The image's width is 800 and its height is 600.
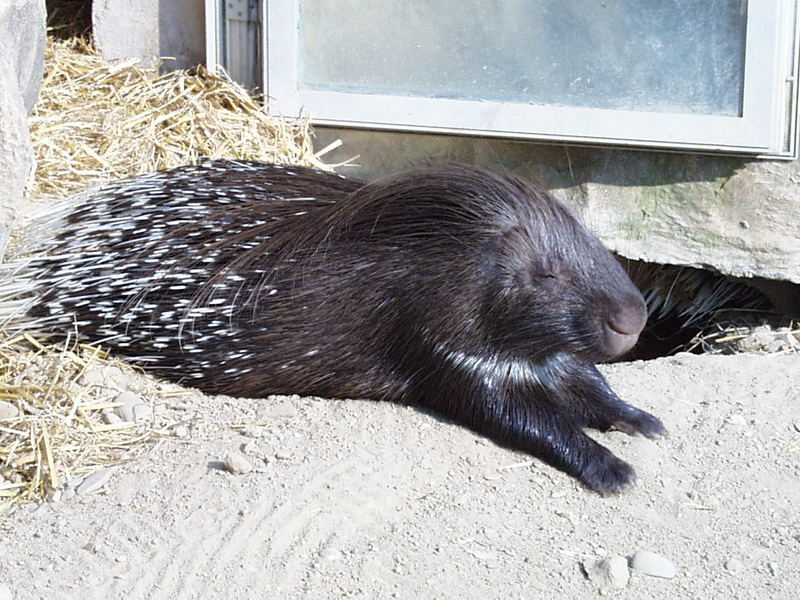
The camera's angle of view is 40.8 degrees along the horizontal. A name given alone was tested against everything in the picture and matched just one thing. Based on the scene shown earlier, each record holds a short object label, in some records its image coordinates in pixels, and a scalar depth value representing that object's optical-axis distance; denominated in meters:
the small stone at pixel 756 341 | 4.23
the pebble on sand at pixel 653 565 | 2.45
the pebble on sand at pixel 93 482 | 2.73
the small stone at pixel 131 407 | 3.04
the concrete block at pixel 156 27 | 4.50
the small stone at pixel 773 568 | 2.49
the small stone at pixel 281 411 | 3.10
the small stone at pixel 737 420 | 3.22
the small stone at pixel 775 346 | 4.09
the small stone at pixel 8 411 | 2.92
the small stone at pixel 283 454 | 2.86
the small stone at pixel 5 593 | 2.31
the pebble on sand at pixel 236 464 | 2.77
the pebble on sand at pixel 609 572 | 2.41
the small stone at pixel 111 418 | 3.01
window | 3.89
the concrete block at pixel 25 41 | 2.97
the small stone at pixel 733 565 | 2.49
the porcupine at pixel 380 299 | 3.06
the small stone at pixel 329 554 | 2.47
